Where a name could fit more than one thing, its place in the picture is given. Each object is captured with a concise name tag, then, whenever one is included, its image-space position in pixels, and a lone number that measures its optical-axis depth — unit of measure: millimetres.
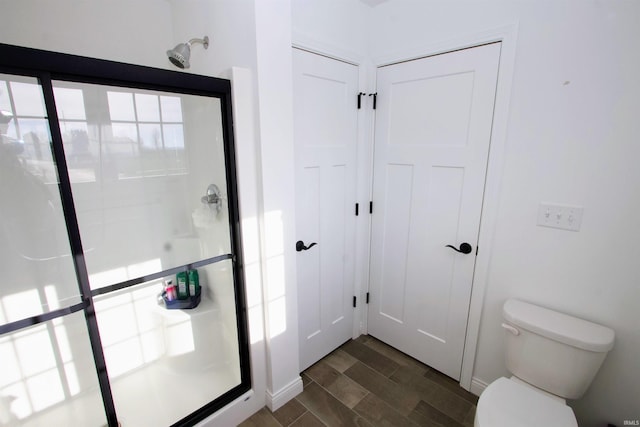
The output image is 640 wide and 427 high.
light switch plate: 1378
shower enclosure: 1288
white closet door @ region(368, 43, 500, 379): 1654
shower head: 1387
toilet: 1206
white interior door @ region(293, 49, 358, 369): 1751
